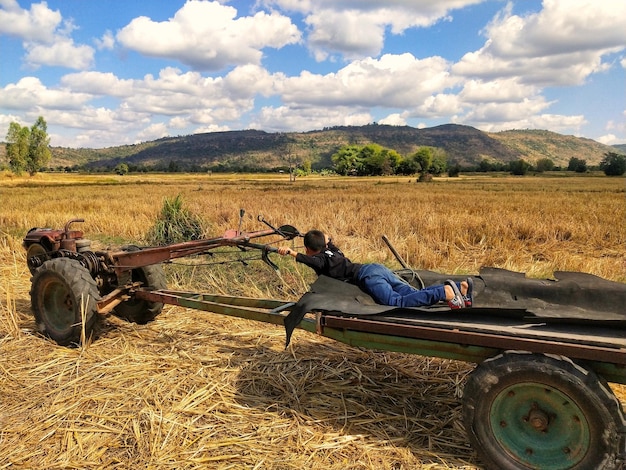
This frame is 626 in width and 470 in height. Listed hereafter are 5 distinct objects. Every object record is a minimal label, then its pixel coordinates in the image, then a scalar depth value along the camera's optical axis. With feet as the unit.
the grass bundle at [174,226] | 38.68
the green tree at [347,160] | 428.56
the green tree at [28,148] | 275.39
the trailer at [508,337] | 8.90
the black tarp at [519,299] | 11.37
